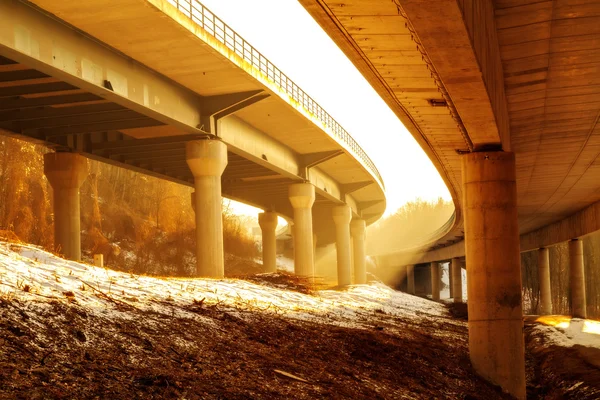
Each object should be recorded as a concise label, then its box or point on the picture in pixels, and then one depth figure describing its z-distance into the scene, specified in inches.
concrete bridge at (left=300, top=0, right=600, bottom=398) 422.0
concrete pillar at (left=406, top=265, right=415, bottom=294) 4503.0
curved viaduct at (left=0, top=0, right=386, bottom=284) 938.7
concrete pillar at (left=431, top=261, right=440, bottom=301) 3954.2
